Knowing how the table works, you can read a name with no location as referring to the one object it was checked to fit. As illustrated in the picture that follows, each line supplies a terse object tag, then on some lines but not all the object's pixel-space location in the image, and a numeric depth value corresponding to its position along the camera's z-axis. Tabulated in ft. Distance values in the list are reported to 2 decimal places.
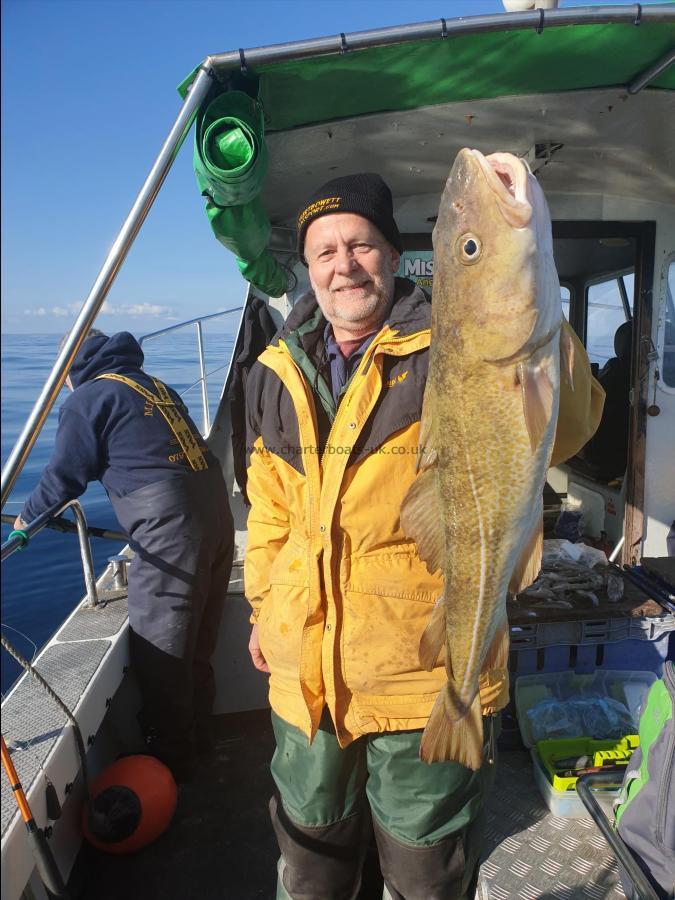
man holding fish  4.97
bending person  11.72
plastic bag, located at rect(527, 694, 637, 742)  11.06
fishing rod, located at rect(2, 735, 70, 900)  6.64
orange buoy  9.65
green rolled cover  7.39
